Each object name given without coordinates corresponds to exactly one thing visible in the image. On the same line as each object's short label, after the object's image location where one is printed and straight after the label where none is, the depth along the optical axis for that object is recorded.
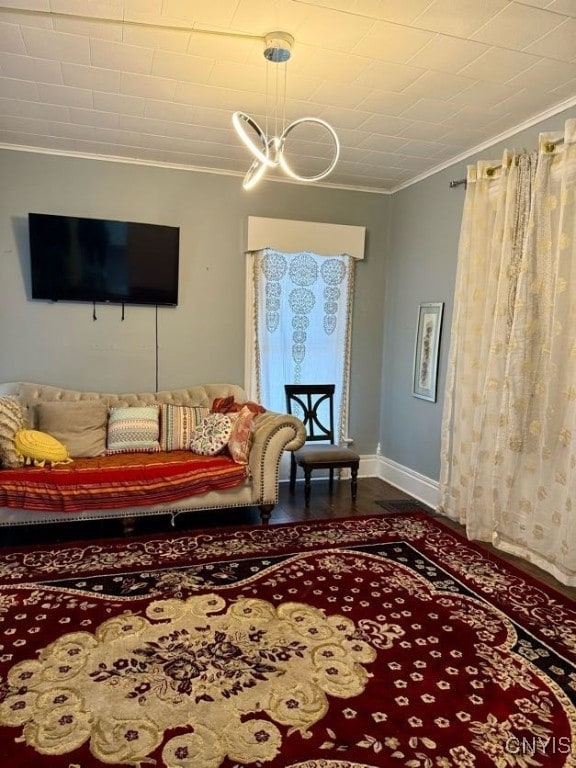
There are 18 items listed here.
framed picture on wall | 4.28
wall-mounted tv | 4.00
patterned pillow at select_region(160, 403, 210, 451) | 3.98
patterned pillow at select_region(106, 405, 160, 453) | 3.86
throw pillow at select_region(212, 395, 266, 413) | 4.04
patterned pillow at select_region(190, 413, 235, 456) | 3.80
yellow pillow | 3.32
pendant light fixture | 2.32
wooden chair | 4.33
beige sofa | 3.24
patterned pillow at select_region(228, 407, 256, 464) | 3.70
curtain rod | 3.00
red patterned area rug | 1.74
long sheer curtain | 2.97
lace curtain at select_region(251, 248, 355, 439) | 4.63
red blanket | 3.14
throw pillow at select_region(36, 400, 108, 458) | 3.69
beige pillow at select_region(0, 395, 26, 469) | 3.27
